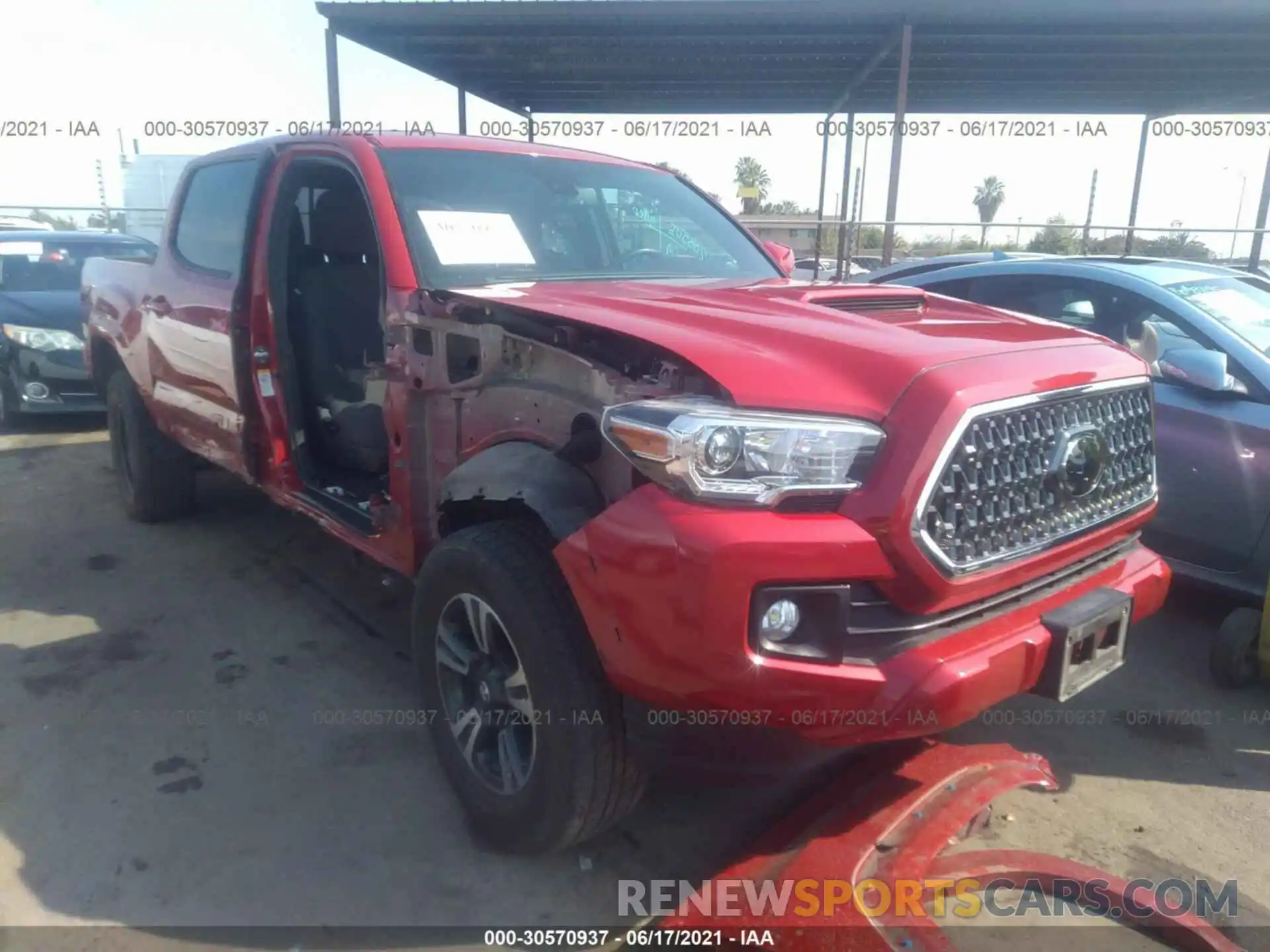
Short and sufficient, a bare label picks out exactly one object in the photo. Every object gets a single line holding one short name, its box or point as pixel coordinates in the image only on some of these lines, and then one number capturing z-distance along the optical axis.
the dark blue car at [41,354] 7.61
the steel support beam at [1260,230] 11.73
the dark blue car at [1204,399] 3.73
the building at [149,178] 21.16
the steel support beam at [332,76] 11.27
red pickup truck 1.93
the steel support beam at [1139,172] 15.66
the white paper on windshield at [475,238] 3.08
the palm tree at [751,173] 54.78
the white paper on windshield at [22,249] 8.35
